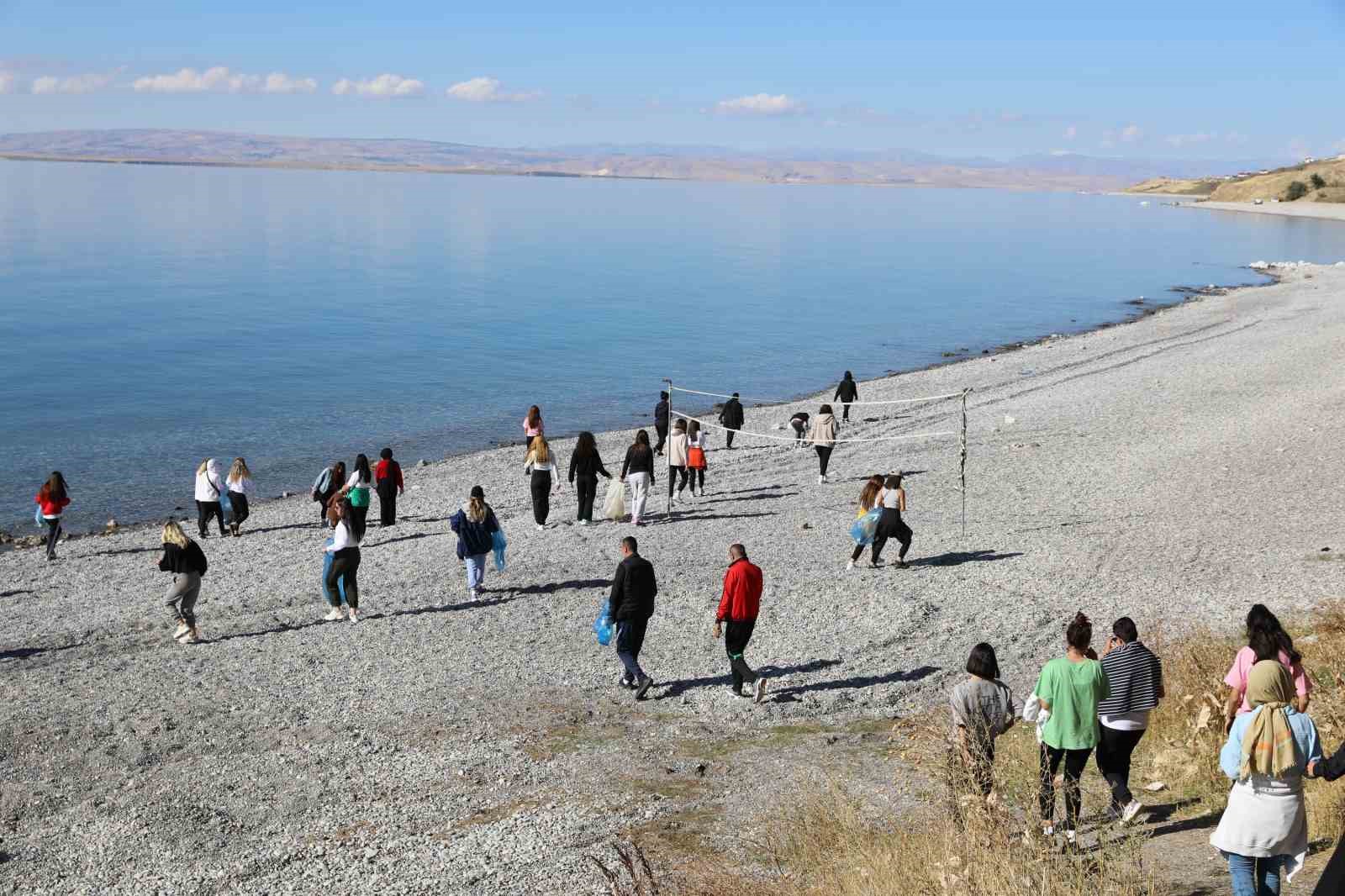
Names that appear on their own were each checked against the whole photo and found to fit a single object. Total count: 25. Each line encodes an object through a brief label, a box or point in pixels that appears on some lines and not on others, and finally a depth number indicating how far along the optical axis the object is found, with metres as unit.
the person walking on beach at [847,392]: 29.03
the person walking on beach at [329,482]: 20.06
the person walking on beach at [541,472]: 19.22
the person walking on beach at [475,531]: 15.60
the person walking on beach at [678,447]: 21.06
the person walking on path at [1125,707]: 8.03
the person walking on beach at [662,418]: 24.79
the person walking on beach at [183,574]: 14.02
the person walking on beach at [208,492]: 20.38
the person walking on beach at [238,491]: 21.11
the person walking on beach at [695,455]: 21.30
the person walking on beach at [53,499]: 20.06
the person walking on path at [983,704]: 7.87
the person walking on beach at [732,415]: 27.22
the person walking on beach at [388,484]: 20.77
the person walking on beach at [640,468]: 19.34
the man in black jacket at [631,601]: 11.96
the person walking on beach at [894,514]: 16.23
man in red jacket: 11.59
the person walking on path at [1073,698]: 7.84
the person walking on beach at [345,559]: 14.84
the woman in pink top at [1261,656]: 6.89
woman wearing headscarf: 6.15
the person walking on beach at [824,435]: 22.11
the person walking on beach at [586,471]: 19.59
